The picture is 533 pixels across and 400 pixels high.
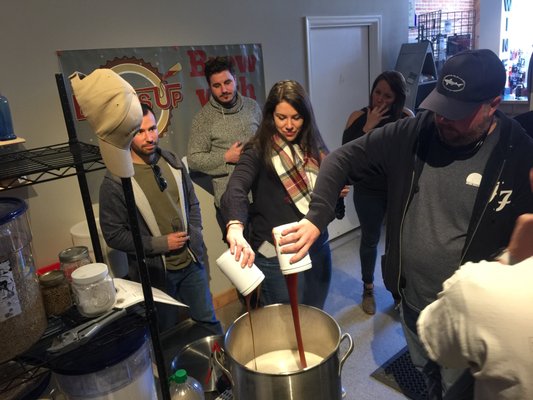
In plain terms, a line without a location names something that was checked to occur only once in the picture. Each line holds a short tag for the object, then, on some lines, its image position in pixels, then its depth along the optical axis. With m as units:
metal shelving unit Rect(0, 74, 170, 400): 0.99
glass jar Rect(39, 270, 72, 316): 1.10
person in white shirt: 0.57
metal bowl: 1.88
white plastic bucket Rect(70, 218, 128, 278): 2.10
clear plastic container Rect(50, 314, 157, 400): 1.07
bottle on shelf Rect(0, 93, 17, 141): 1.69
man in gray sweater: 2.45
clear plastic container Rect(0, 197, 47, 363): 0.92
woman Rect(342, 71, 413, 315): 2.65
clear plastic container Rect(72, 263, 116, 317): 1.09
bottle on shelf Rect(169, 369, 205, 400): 1.49
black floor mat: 2.10
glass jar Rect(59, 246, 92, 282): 1.22
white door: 3.40
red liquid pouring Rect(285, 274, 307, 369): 1.17
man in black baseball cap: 1.23
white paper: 1.15
